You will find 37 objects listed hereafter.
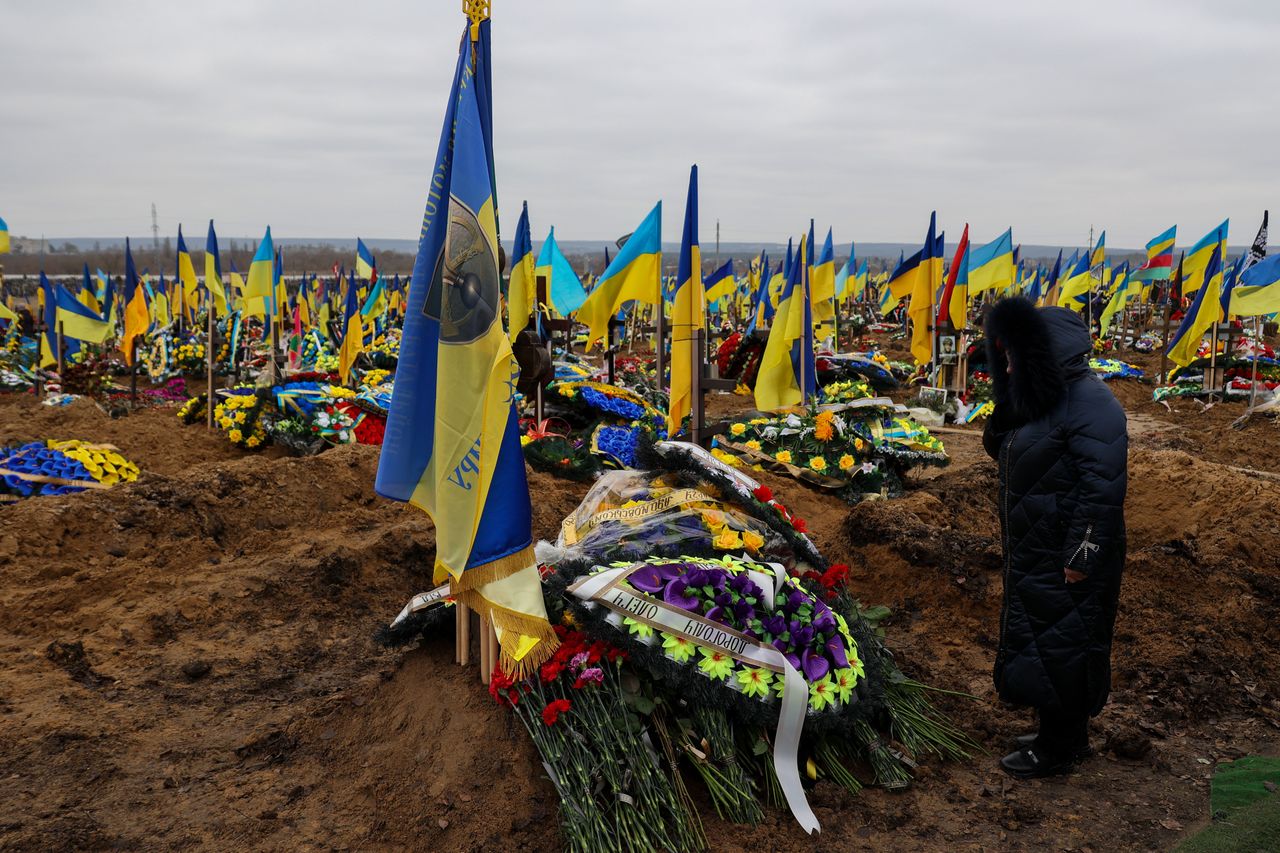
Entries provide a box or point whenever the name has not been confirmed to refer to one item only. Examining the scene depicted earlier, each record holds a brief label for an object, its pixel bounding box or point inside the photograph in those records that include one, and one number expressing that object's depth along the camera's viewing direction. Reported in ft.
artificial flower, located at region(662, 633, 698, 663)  11.47
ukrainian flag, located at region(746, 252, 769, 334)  43.65
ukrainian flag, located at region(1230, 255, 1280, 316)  40.47
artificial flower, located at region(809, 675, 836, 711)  11.86
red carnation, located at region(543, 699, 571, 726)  10.92
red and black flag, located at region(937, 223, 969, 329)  48.16
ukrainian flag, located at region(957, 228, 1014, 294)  54.85
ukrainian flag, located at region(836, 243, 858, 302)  79.30
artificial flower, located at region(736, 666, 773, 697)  11.55
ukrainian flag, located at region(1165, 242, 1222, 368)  42.68
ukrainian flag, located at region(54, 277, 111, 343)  48.19
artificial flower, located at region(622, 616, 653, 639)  11.46
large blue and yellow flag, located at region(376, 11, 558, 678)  10.91
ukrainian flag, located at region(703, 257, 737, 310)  68.18
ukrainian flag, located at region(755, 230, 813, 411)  25.12
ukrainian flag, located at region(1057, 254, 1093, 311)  67.10
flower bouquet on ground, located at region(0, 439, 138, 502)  25.95
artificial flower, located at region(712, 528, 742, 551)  13.93
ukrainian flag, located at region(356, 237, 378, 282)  74.74
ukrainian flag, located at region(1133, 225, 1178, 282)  65.46
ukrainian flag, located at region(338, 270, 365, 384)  40.83
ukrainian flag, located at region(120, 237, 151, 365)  46.04
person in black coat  11.02
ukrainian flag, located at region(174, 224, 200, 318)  48.08
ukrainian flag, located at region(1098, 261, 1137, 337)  77.87
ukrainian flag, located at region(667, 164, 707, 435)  20.12
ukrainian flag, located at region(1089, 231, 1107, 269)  91.00
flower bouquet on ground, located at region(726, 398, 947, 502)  29.35
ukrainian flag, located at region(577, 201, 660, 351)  22.25
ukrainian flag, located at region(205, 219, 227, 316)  42.96
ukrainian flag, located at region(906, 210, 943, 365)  46.01
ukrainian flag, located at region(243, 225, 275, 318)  41.86
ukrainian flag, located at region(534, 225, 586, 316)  29.14
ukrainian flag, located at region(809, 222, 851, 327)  51.34
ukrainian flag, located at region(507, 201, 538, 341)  28.04
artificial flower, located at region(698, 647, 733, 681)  11.47
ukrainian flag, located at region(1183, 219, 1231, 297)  53.47
